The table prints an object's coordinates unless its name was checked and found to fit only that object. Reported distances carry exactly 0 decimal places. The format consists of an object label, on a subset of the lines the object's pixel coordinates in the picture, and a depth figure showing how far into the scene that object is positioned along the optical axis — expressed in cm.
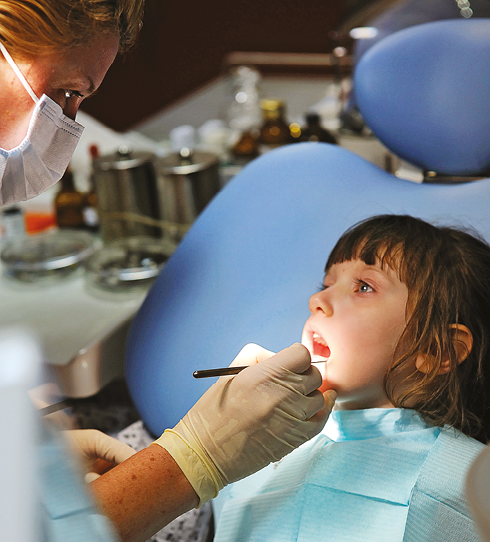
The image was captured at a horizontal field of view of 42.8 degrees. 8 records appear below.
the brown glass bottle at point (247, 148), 204
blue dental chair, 110
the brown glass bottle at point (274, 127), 198
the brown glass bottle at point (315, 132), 186
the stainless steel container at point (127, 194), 168
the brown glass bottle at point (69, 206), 188
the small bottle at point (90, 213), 190
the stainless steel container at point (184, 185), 163
